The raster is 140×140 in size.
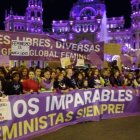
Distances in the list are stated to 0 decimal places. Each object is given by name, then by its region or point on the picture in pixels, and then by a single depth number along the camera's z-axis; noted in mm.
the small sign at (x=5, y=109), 3800
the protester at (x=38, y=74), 5135
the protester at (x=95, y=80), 5833
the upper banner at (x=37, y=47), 4882
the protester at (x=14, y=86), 4492
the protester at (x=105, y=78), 6067
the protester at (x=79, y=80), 5635
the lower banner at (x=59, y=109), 3957
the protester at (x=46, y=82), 5017
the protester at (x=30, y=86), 4679
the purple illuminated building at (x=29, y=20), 60068
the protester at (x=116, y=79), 6172
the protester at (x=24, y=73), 5054
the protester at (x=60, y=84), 5068
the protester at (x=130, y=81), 6282
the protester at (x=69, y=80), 5419
